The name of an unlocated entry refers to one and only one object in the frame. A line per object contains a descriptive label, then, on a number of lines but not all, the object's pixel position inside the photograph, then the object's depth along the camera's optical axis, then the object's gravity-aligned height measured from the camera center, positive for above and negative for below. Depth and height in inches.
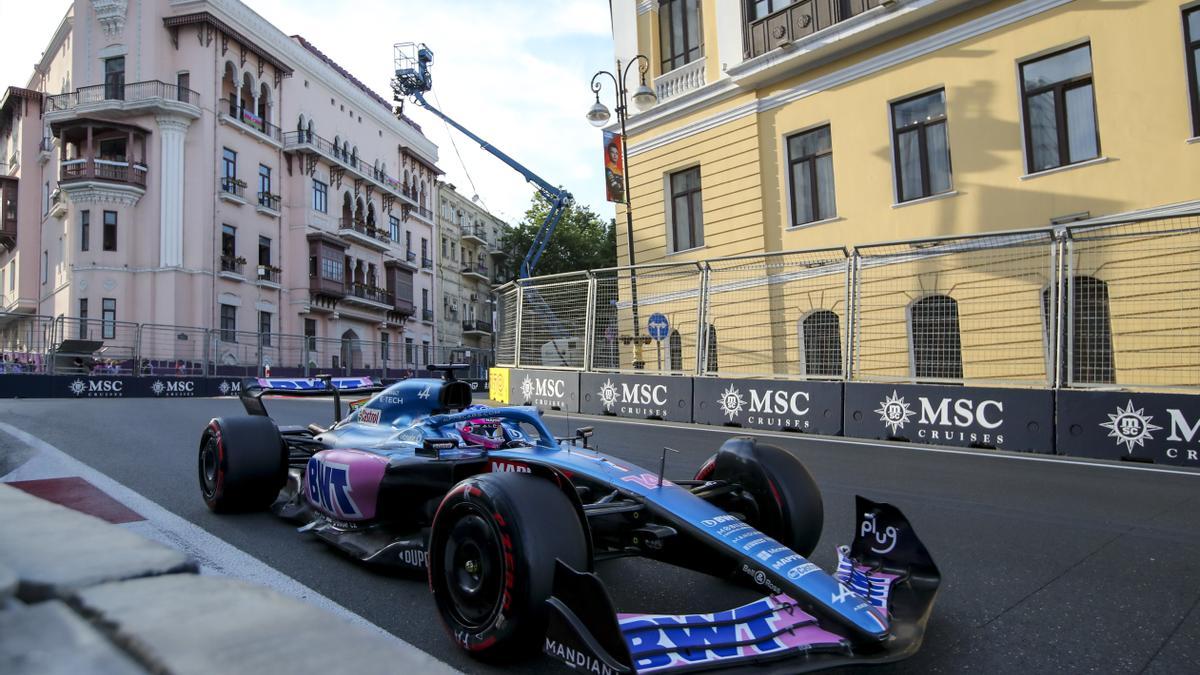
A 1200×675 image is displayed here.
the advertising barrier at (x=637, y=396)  443.2 -13.4
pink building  1246.3 +388.5
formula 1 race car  89.9 -26.1
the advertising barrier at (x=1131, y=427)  279.1 -27.0
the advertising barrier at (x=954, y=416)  315.9 -23.3
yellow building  350.3 +145.5
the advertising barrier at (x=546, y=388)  509.7 -7.7
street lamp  674.8 +253.4
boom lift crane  1411.2 +578.6
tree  1846.7 +346.4
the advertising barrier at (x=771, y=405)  375.9 -18.6
